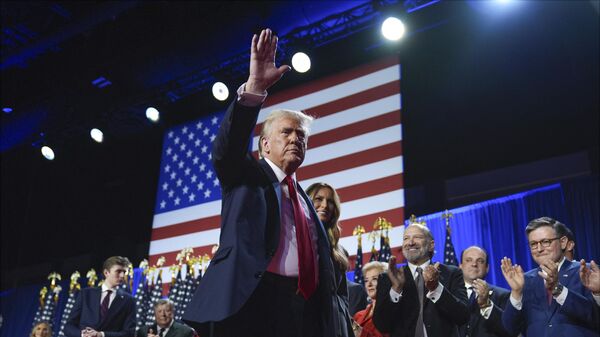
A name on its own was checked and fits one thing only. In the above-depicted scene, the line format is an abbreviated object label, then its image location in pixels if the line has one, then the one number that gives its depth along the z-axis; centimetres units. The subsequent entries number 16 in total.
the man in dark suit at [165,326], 518
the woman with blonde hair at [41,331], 538
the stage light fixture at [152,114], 724
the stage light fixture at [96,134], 774
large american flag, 600
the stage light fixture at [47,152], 816
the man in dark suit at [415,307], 291
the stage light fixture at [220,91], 674
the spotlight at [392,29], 554
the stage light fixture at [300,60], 606
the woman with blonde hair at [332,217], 215
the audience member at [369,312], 338
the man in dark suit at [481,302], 339
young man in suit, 456
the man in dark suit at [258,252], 153
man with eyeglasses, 288
